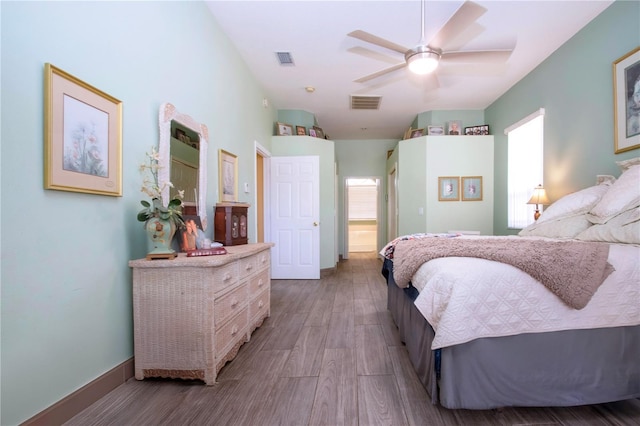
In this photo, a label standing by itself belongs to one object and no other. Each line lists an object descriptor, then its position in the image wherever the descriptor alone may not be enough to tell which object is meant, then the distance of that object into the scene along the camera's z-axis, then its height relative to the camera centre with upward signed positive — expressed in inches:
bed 54.1 -22.1
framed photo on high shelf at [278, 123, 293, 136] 204.5 +59.4
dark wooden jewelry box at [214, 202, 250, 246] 102.4 -3.6
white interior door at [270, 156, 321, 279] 195.6 -2.4
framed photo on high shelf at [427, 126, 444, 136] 205.8 +57.6
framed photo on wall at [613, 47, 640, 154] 95.7 +37.7
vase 68.9 -4.8
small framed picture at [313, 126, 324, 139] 220.1 +62.0
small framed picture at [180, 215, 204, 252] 83.7 -6.4
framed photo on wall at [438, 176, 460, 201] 200.4 +17.0
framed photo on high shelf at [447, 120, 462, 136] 204.8 +59.7
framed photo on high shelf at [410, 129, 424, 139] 213.5 +58.9
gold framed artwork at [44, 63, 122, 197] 51.8 +15.4
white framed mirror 82.1 +18.0
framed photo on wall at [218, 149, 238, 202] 119.4 +16.5
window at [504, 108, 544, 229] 151.9 +26.8
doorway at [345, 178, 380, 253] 395.5 +11.4
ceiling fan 85.1 +55.5
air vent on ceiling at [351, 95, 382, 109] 188.1 +74.5
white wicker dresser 68.4 -24.4
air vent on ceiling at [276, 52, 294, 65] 138.0 +75.2
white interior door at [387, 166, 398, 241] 254.2 +5.6
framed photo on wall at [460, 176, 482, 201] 199.8 +17.6
